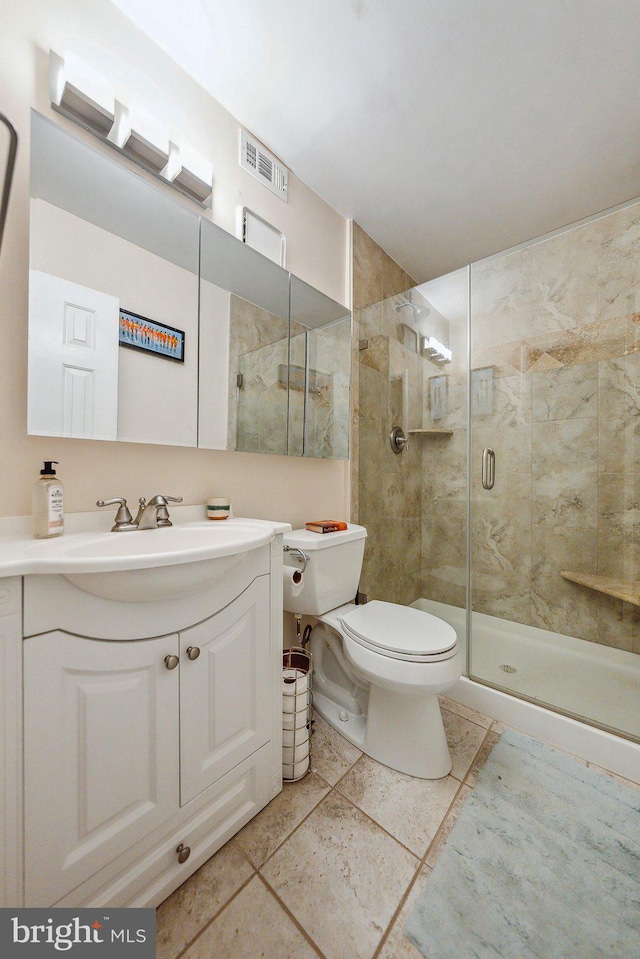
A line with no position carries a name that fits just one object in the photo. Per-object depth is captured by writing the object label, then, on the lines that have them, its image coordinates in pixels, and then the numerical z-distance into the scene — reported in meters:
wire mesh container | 1.22
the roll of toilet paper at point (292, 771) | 1.22
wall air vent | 1.47
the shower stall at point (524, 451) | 1.67
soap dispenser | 0.87
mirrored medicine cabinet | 0.95
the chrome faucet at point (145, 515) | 1.03
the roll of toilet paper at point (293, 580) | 1.39
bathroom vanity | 0.66
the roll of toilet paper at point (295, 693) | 1.23
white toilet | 1.20
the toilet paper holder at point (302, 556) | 1.38
